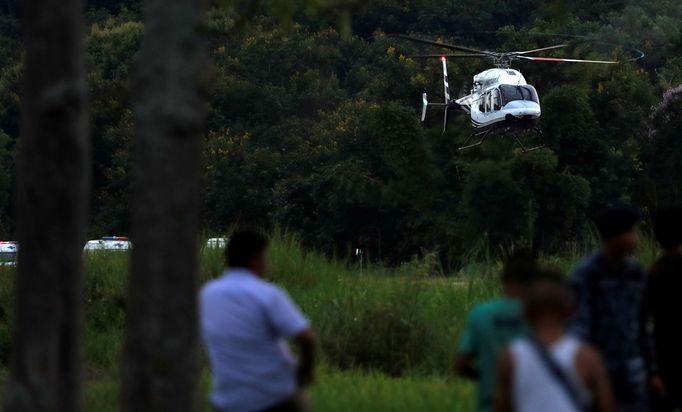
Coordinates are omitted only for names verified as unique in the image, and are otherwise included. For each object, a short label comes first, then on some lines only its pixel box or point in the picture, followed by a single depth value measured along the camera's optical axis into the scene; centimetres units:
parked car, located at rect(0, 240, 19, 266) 4507
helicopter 10236
